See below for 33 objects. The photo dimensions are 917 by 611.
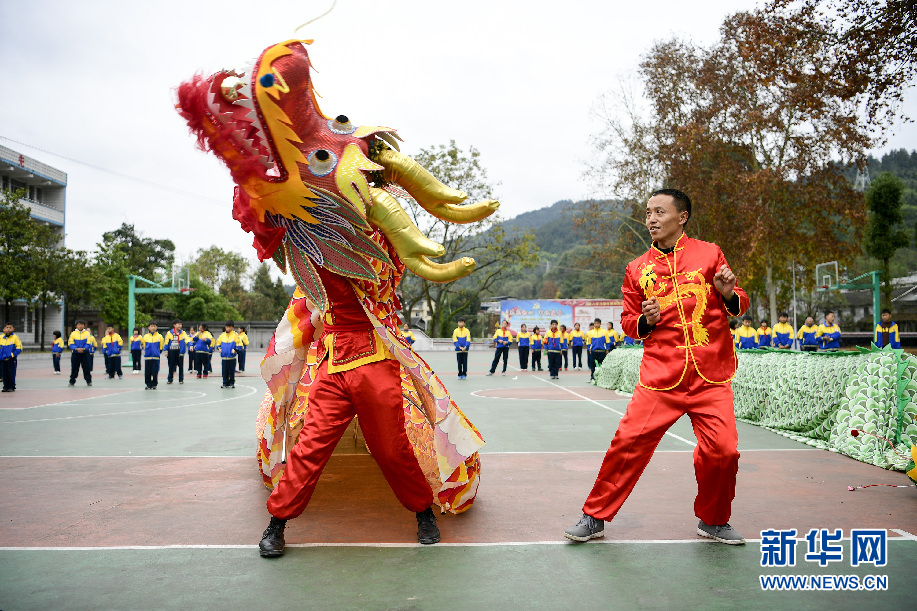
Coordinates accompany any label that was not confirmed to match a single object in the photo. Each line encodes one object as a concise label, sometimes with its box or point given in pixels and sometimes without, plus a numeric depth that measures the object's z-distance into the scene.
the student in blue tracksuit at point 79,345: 16.11
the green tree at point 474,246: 36.91
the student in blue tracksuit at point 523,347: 22.38
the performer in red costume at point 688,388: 3.58
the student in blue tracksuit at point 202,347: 18.03
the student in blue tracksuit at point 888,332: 14.70
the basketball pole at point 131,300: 23.91
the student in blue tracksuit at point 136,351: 21.92
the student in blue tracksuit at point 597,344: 18.30
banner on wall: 34.53
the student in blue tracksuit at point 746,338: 16.02
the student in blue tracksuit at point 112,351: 17.72
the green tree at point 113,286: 37.22
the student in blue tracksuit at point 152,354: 14.45
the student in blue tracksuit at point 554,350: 18.05
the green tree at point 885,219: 29.20
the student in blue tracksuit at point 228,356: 15.24
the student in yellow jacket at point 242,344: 19.20
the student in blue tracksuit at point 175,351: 16.58
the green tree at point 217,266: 59.53
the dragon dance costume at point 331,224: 3.39
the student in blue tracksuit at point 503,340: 19.80
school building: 37.31
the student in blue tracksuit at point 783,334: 15.84
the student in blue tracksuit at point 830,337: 15.59
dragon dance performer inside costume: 3.50
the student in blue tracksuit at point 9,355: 14.26
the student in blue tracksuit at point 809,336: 16.02
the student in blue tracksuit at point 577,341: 22.36
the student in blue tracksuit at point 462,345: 18.36
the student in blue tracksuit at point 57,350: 19.83
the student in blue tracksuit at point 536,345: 21.96
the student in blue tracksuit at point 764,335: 16.28
